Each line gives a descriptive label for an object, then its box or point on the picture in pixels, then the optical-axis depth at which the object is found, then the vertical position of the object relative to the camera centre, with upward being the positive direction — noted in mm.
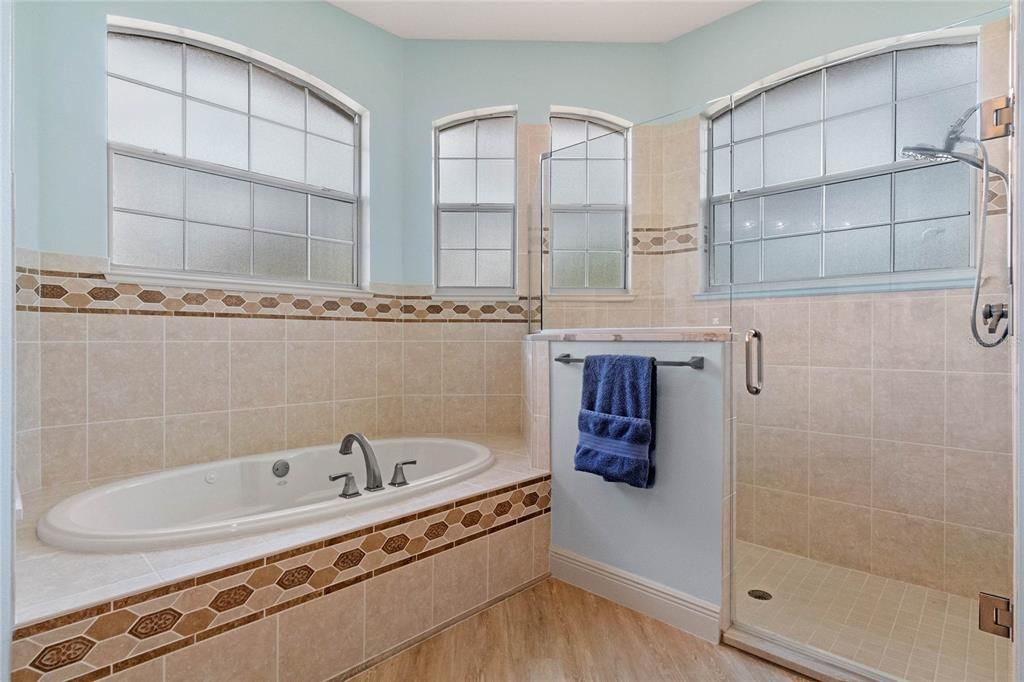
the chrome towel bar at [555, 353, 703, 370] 1829 -103
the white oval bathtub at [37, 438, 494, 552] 1488 -621
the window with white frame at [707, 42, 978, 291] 1812 +623
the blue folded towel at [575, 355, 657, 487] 1904 -323
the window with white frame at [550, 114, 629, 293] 2514 +610
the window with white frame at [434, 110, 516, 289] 3271 +773
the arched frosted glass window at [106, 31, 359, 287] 2305 +846
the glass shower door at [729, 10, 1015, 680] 1695 -83
